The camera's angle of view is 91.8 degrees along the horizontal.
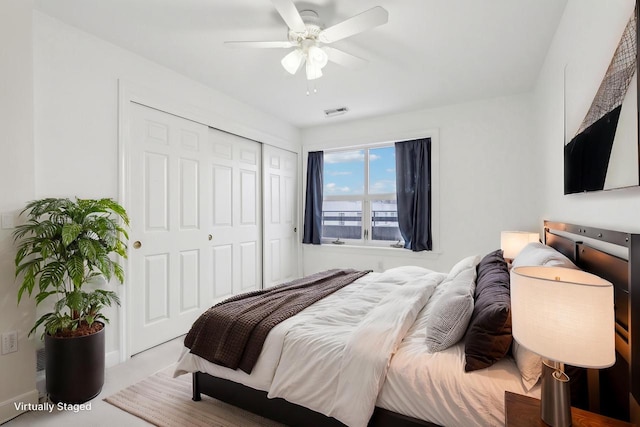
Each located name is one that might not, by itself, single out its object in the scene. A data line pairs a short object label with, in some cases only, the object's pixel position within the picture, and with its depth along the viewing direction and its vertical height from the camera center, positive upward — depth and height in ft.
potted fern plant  6.09 -1.37
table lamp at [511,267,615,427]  2.73 -1.07
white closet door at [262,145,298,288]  13.91 -0.25
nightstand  3.21 -2.20
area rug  5.91 -4.04
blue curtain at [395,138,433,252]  13.00 +0.81
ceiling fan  5.79 +3.66
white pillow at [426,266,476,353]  4.88 -1.78
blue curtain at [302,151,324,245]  15.52 +0.47
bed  4.13 -2.47
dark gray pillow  4.30 -1.75
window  14.43 +0.67
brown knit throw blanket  5.62 -2.20
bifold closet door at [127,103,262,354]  8.91 -0.38
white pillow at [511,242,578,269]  4.43 -0.75
